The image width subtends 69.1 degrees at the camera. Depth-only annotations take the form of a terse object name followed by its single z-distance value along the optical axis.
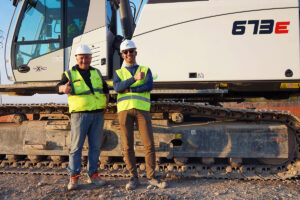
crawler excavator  3.62
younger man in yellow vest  3.18
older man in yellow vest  3.22
